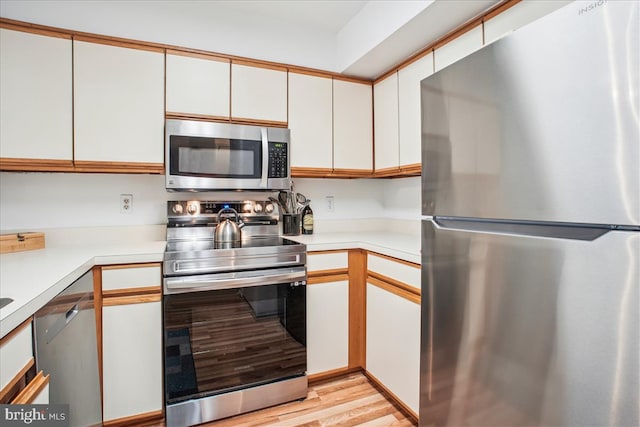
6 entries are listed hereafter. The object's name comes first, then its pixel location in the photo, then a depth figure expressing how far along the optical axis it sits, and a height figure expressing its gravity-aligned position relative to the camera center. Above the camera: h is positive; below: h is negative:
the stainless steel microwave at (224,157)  1.95 +0.34
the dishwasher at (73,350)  0.99 -0.49
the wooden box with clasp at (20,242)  1.67 -0.16
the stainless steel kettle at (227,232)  2.08 -0.13
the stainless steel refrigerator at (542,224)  0.67 -0.03
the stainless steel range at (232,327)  1.66 -0.62
